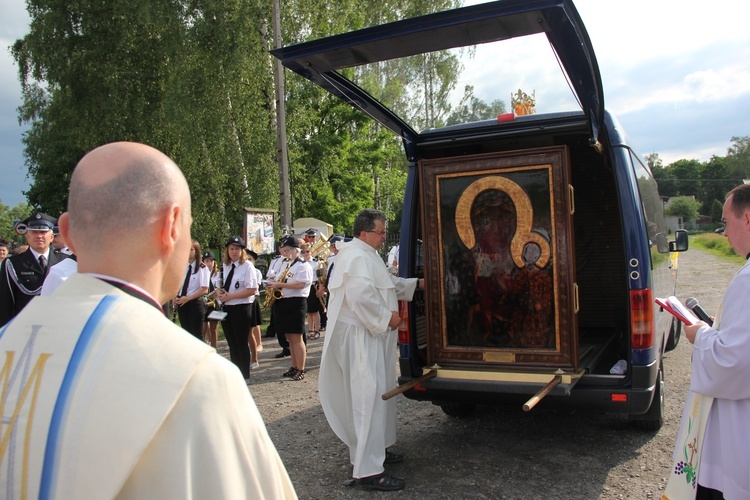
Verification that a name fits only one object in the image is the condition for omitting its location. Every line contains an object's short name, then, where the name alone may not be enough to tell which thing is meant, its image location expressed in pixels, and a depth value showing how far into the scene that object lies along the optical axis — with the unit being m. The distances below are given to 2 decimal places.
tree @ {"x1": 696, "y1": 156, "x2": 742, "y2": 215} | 115.75
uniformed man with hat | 5.70
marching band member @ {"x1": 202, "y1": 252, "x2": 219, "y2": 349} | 10.05
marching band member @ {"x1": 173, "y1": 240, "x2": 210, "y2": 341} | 8.20
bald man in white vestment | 1.02
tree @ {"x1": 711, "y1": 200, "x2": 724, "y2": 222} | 89.94
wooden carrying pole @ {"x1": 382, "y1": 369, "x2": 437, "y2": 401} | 4.36
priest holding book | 2.31
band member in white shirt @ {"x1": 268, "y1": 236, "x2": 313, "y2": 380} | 8.20
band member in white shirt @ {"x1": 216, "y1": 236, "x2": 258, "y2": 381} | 7.75
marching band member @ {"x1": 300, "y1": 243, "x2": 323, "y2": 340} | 11.62
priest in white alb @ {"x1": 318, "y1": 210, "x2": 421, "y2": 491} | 4.46
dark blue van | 4.22
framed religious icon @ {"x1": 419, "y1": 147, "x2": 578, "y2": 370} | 4.51
